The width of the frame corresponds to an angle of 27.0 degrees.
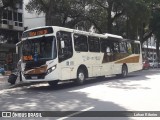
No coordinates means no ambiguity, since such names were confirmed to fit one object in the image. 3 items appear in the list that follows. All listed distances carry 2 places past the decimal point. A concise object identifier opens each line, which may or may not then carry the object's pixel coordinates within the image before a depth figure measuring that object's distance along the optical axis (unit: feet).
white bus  53.72
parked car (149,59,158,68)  179.97
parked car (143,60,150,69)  148.03
